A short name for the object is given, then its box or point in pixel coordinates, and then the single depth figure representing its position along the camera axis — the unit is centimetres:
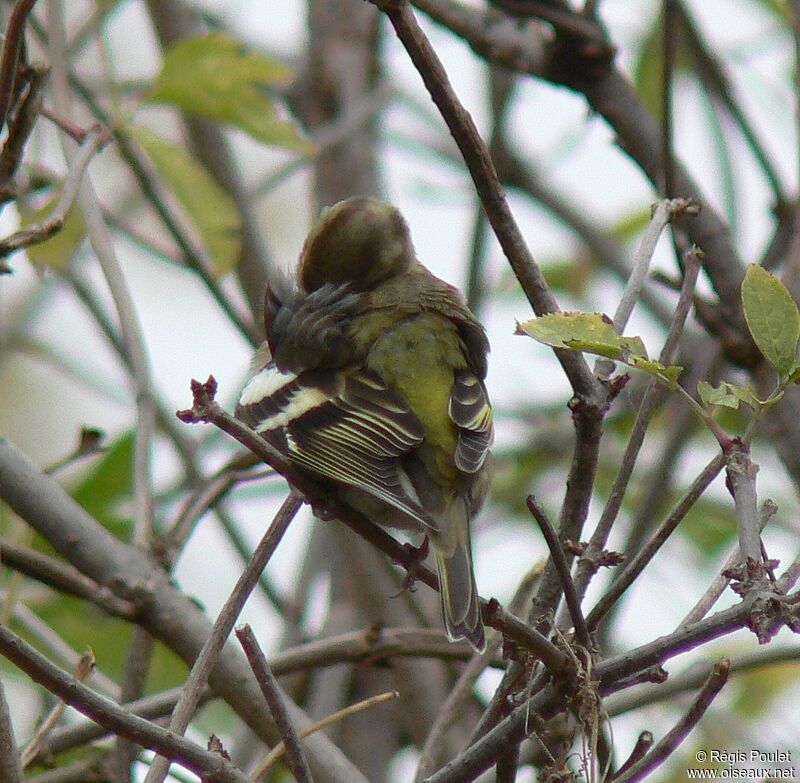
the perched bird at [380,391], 617
